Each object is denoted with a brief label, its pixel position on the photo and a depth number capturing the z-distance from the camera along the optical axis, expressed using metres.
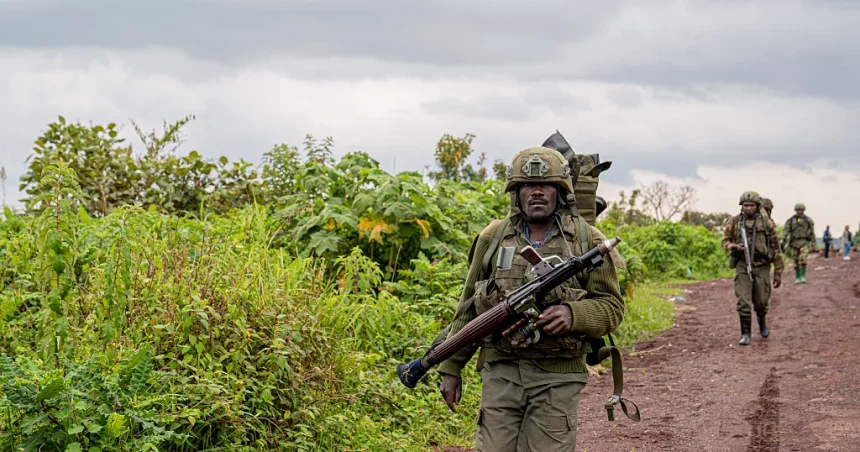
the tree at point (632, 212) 30.86
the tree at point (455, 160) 15.92
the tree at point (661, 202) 35.00
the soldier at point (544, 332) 4.32
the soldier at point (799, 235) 20.35
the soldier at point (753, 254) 11.66
